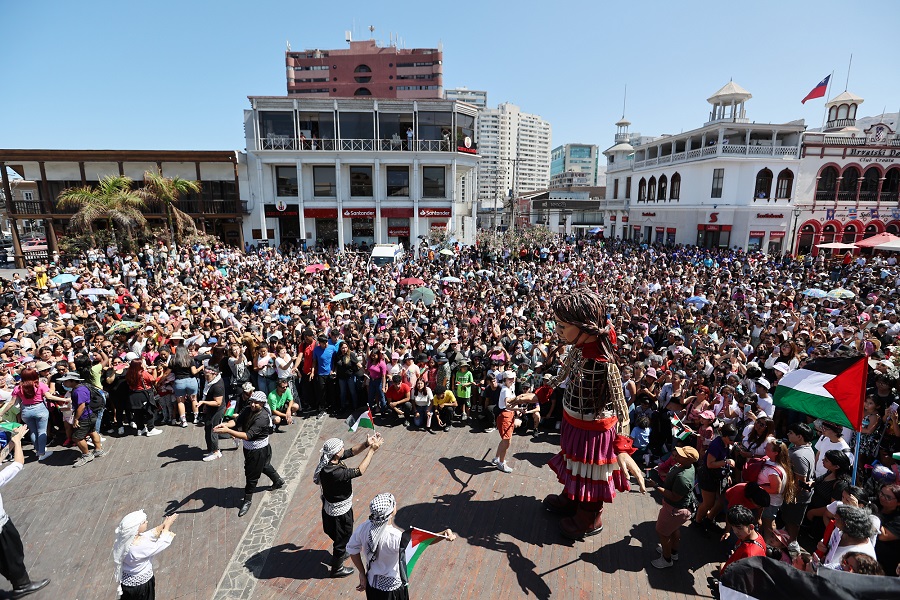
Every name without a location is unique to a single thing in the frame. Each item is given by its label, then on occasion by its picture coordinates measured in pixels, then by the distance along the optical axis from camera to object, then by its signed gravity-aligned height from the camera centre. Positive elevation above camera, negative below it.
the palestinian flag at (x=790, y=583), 2.08 -1.64
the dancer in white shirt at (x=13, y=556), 4.67 -3.33
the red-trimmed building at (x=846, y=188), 32.44 +3.11
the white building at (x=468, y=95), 136.62 +39.88
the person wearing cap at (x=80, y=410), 7.33 -2.86
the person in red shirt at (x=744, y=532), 3.83 -2.45
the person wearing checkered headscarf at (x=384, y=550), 3.85 -2.64
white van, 21.21 -1.19
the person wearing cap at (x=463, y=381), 9.05 -2.93
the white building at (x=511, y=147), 139.88 +27.60
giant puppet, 5.15 -1.98
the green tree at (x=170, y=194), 24.14 +1.64
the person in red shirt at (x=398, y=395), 8.98 -3.19
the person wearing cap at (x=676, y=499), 4.79 -2.76
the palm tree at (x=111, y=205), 22.09 +1.01
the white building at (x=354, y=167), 31.45 +4.21
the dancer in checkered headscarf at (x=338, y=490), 4.80 -2.70
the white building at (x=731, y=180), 32.12 +3.63
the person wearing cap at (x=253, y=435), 6.08 -2.68
